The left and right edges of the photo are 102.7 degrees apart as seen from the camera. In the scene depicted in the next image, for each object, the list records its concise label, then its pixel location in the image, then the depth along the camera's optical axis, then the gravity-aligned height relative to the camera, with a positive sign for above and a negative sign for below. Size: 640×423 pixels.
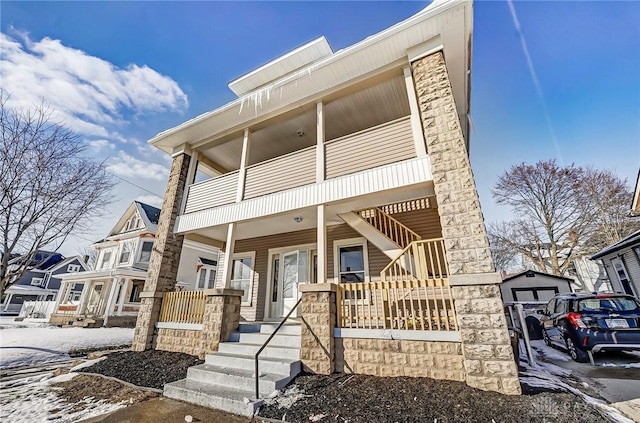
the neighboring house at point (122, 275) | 14.59 +1.82
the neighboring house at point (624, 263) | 10.03 +1.82
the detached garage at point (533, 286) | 14.09 +1.15
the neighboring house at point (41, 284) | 25.28 +2.26
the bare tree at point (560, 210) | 15.82 +6.06
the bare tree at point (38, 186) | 6.70 +3.20
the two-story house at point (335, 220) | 3.99 +2.18
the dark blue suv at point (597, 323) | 5.21 -0.31
